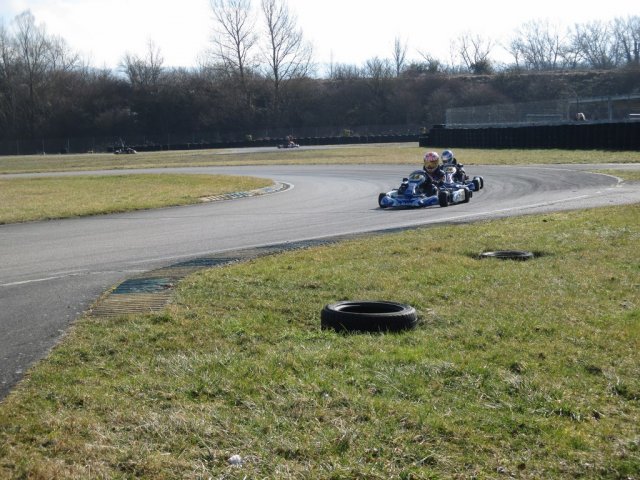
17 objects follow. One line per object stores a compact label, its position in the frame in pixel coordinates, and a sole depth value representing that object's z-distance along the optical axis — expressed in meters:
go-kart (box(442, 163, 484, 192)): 18.83
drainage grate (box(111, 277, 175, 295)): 7.89
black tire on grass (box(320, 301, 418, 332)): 5.85
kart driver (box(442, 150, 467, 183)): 19.19
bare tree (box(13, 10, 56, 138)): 91.00
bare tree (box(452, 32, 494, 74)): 100.88
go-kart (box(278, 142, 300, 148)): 62.53
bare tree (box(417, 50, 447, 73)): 103.38
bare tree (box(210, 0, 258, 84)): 93.19
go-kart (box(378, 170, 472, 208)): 16.78
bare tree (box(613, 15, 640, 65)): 108.75
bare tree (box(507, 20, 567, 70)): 114.75
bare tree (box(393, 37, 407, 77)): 104.29
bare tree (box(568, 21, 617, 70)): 110.50
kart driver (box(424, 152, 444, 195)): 17.55
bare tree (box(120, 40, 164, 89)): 98.00
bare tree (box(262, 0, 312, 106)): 94.25
